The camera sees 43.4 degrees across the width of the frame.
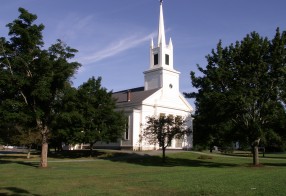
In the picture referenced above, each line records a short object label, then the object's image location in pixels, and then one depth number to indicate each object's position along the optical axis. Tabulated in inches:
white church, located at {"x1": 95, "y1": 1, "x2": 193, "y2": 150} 1987.0
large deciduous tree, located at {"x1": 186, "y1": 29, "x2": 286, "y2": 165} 1060.5
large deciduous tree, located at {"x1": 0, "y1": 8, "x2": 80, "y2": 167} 967.0
